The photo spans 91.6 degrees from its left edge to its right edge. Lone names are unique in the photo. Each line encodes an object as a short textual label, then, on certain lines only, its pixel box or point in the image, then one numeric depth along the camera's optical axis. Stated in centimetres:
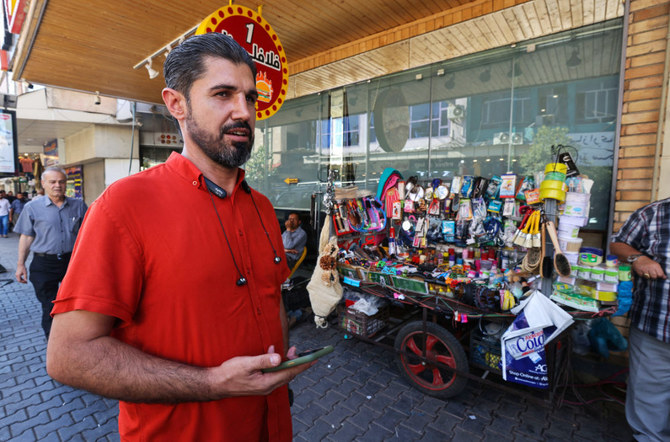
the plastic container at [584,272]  276
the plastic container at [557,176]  284
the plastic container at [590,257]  276
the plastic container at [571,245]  280
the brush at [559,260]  277
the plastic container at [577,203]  281
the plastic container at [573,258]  279
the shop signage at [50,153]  1730
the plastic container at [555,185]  282
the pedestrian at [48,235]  421
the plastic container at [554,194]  281
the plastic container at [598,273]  271
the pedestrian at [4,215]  1443
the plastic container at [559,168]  284
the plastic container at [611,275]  268
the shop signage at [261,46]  320
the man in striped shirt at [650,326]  254
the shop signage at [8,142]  657
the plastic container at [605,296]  269
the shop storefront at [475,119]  388
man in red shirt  91
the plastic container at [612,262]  273
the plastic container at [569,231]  285
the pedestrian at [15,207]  1549
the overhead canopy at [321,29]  414
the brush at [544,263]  289
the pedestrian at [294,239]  566
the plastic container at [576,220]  283
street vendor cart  277
